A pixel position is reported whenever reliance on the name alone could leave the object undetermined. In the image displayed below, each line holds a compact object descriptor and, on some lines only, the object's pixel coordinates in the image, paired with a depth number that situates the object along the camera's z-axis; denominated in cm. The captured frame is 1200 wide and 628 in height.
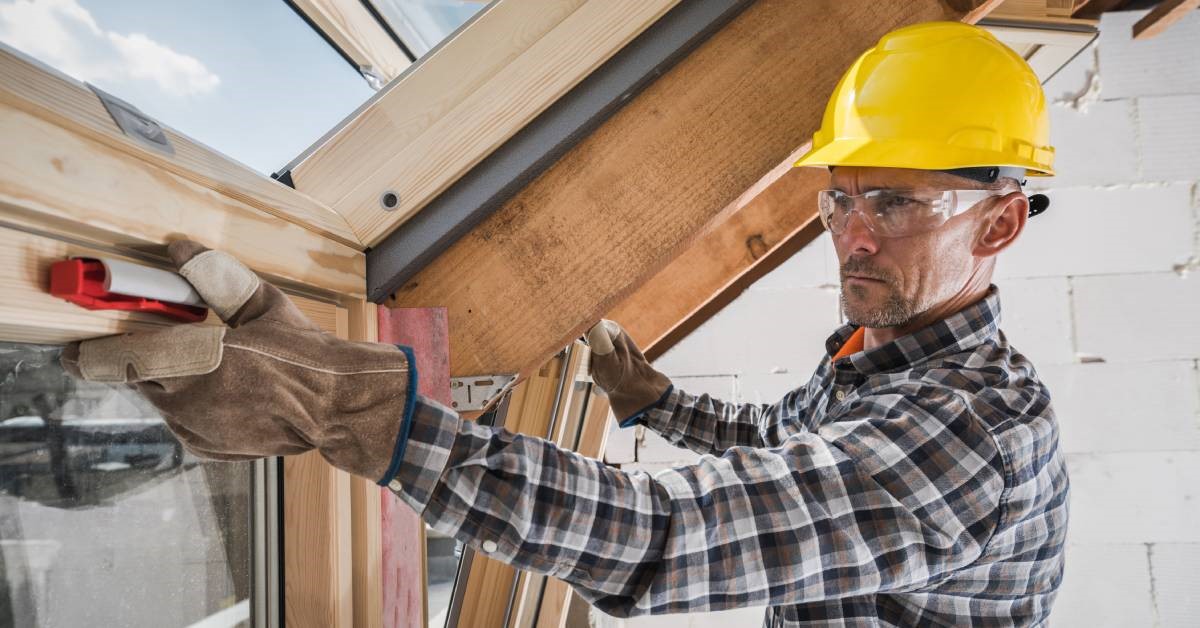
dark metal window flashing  103
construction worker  68
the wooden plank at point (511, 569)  181
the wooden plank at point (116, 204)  49
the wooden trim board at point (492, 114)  97
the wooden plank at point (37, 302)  50
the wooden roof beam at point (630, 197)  107
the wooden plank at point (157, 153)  49
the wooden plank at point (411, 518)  106
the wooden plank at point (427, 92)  94
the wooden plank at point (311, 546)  102
